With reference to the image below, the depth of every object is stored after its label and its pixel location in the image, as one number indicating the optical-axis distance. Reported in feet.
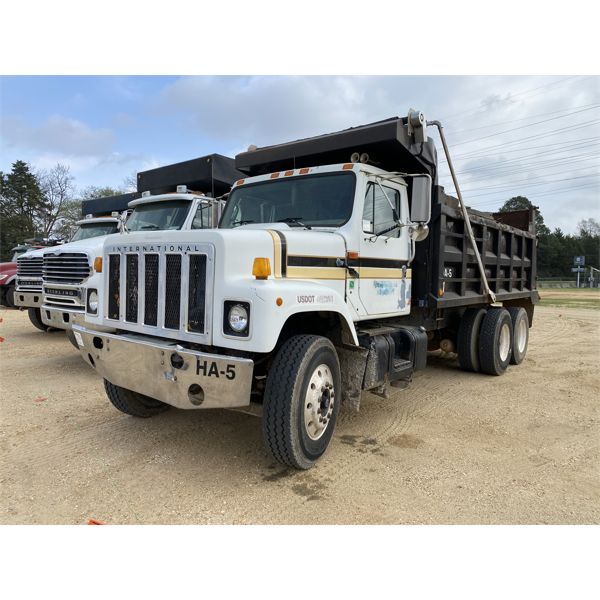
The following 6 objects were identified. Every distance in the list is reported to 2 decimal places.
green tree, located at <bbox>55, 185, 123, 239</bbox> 160.56
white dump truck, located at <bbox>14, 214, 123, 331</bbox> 29.94
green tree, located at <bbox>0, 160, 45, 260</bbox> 144.25
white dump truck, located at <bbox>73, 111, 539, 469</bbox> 10.93
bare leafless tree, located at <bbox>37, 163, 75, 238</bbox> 159.94
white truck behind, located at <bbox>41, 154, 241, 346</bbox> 23.65
